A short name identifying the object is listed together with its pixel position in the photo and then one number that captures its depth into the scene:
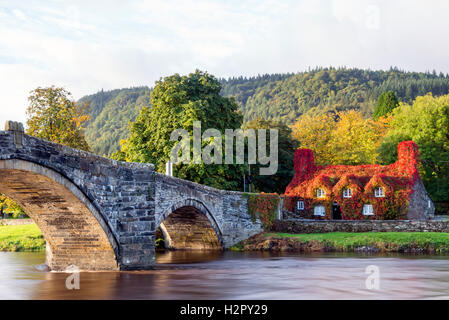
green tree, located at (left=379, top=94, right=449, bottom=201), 47.59
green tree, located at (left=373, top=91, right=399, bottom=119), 67.19
